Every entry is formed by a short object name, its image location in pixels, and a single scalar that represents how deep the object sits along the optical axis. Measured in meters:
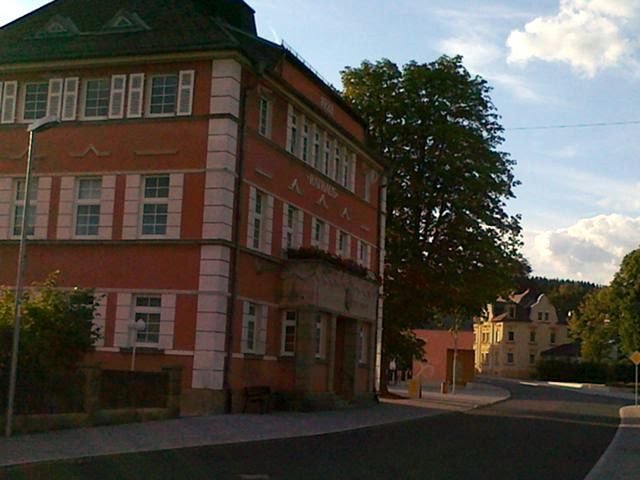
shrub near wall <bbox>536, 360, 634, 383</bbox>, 99.88
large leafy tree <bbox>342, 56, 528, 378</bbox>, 47.00
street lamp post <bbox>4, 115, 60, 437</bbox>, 17.72
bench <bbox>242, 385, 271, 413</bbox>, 29.05
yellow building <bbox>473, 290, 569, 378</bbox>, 140.88
